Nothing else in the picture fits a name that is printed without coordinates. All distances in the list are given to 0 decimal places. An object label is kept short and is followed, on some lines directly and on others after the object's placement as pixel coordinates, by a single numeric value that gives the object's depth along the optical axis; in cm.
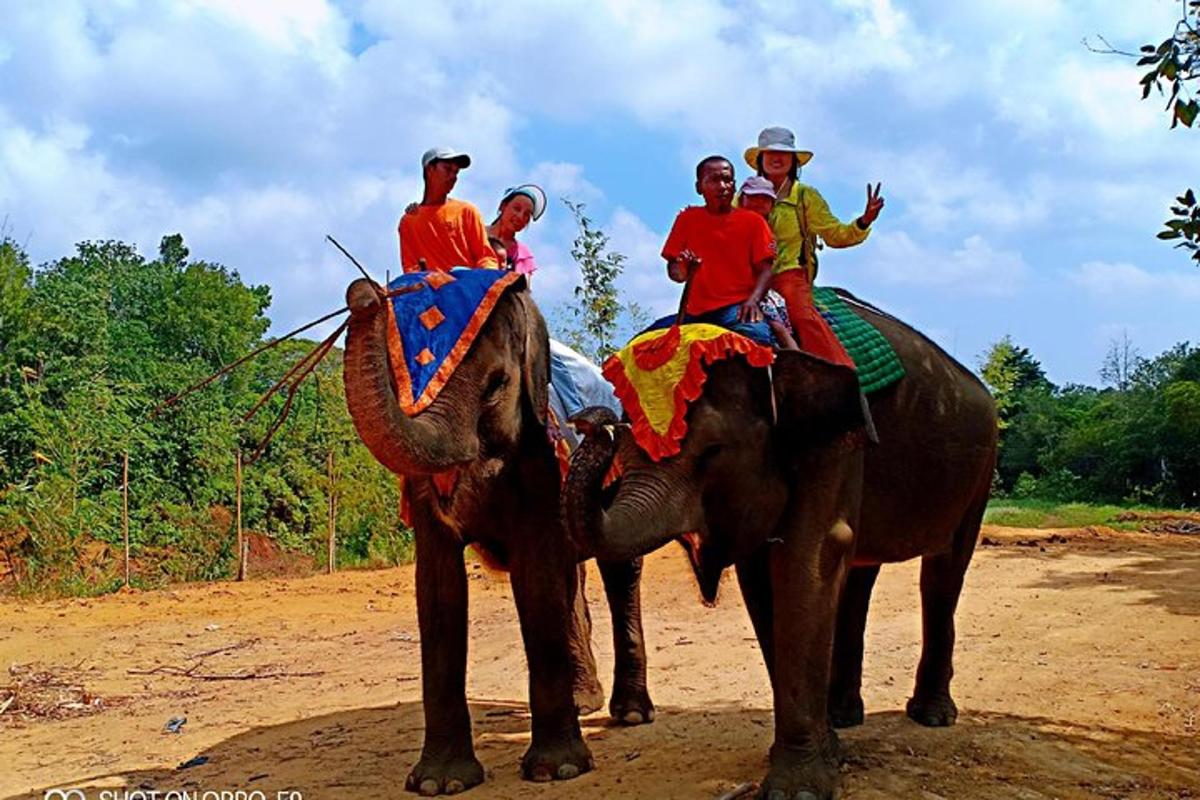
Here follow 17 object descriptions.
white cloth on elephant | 693
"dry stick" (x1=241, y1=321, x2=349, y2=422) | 495
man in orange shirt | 646
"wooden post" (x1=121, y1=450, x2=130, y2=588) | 1578
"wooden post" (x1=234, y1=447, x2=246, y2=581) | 1666
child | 579
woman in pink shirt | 722
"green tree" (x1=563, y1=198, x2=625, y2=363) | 1869
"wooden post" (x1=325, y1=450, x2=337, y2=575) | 1808
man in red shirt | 581
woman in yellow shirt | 615
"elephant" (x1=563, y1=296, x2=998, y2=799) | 486
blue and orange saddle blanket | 536
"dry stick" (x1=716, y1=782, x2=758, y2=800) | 536
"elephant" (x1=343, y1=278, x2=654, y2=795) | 588
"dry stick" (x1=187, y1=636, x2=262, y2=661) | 1106
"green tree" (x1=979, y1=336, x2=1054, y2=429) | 3197
